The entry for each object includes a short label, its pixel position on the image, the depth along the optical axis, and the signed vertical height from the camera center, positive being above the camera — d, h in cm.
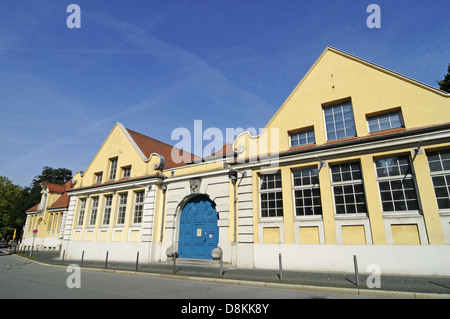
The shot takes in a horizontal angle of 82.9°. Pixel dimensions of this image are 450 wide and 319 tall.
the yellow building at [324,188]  984 +236
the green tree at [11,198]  4416 +694
